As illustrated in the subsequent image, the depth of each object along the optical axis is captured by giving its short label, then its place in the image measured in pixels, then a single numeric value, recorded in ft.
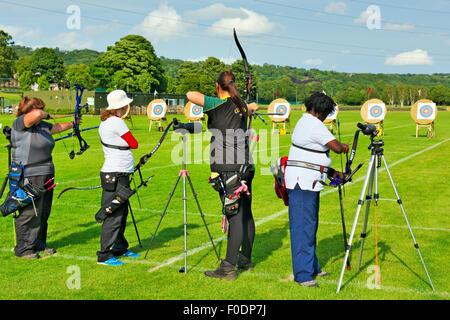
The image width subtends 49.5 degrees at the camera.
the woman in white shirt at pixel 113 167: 19.99
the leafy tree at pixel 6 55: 390.01
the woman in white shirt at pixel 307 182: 17.26
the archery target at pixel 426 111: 99.13
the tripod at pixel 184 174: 18.67
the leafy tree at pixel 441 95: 512.22
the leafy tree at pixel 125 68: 288.71
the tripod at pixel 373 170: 17.17
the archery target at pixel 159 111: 116.57
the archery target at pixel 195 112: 120.98
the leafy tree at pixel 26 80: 375.25
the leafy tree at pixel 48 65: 366.63
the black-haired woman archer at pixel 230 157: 17.93
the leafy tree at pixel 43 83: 351.67
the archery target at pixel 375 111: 106.73
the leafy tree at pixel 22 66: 477.61
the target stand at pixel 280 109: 113.47
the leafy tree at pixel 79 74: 347.54
